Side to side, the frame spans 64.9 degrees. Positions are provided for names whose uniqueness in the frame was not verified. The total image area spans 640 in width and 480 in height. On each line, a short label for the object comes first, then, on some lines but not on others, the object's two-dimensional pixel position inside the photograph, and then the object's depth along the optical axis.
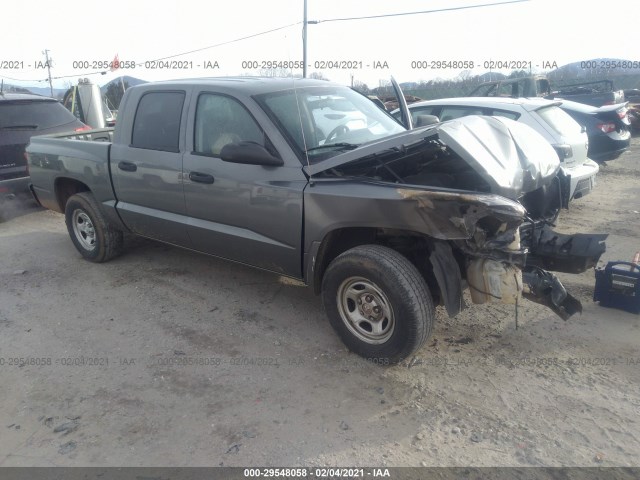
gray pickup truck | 3.19
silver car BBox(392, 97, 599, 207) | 6.08
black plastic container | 3.89
